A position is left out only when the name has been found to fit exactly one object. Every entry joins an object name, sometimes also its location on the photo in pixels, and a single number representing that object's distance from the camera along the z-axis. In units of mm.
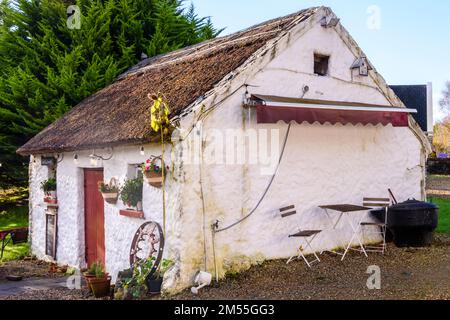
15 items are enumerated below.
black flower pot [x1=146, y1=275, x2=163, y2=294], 7340
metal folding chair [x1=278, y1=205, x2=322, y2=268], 8205
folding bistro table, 8789
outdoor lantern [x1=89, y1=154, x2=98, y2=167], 9531
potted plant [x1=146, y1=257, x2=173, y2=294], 7344
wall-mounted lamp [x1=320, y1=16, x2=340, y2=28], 9461
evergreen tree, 15547
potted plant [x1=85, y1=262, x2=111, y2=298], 7984
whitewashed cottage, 7652
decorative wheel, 7607
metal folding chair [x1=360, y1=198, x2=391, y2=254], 9656
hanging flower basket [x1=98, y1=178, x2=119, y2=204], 8916
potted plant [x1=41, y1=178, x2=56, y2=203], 11359
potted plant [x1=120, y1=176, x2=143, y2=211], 8227
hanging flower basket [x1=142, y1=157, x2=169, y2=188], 7609
